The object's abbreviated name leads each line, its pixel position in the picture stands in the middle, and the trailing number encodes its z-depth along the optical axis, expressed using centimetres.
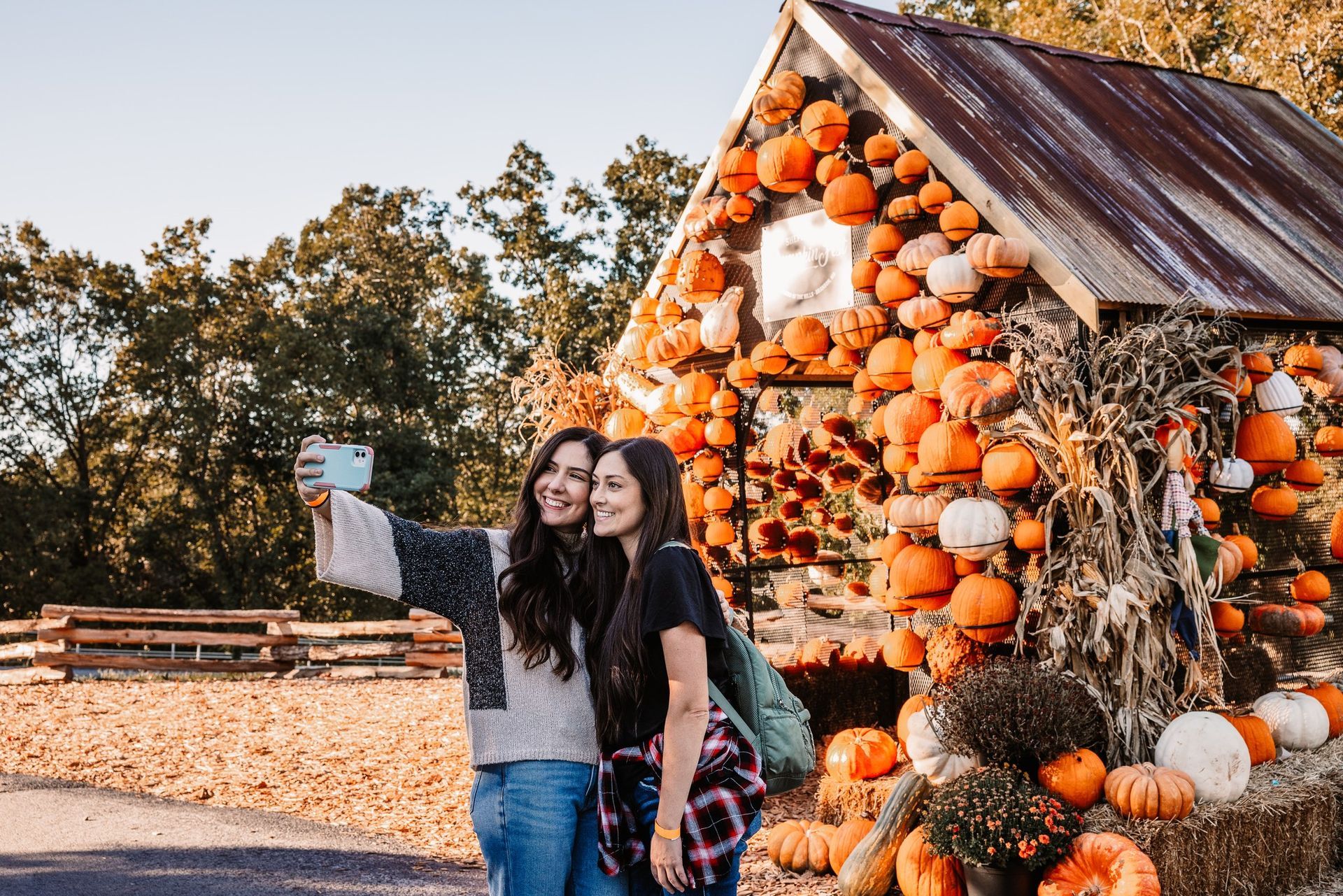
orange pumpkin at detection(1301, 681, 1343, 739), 636
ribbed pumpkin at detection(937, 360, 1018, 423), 522
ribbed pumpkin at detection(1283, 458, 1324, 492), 648
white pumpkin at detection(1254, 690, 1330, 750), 598
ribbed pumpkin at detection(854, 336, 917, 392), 604
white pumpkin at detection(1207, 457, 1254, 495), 598
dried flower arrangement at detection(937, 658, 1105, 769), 484
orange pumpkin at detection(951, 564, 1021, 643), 539
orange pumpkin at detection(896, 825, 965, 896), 489
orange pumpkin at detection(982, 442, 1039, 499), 525
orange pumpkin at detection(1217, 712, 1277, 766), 570
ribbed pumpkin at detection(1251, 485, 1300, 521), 663
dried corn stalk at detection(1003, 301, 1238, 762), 507
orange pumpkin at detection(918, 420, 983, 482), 543
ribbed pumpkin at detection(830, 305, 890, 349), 639
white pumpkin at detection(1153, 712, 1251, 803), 496
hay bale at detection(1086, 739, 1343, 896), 473
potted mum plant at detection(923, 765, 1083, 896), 451
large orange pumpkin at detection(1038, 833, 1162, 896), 437
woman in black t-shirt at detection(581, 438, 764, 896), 256
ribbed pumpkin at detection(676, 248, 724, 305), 743
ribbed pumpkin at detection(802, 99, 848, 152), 655
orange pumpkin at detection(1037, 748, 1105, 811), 482
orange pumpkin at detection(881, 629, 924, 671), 611
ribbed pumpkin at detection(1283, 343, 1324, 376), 642
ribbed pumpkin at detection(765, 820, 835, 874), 576
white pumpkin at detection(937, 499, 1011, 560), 532
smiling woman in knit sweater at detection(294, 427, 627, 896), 264
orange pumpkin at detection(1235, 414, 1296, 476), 600
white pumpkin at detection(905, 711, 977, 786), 545
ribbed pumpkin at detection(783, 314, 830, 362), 674
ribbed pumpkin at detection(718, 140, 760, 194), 712
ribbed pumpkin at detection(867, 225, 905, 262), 626
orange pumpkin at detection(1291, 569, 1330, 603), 682
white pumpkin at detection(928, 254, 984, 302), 568
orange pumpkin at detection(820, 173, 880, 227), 642
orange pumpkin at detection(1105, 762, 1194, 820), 471
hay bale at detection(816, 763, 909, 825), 595
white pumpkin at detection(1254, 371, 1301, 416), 600
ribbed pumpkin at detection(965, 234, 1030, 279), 545
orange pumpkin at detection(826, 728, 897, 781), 616
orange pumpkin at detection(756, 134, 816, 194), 676
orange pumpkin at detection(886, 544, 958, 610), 570
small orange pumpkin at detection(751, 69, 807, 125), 683
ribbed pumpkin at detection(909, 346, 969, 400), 563
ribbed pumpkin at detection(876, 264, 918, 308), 611
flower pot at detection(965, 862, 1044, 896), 456
